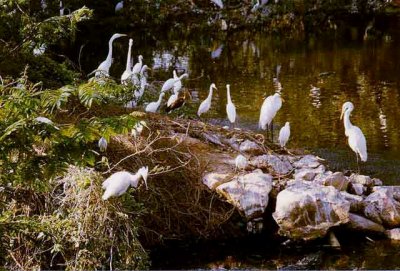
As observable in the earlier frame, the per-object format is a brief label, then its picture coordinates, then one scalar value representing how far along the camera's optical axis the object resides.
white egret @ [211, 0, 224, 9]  24.58
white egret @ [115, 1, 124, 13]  25.05
